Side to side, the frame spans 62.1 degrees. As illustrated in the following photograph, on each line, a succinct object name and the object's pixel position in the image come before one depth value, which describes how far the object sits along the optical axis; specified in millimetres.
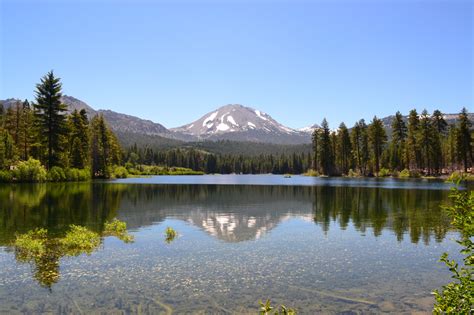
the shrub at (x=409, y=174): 112512
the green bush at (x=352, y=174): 131850
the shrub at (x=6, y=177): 70450
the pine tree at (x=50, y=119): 83875
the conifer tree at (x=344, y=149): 139250
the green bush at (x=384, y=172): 123500
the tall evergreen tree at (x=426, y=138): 109875
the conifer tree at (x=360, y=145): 131750
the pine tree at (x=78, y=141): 94312
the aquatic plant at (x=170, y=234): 23642
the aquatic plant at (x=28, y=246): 18484
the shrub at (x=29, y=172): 72125
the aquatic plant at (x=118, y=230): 23269
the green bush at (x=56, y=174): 77500
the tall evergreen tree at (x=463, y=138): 105688
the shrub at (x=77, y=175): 83325
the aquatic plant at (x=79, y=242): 19609
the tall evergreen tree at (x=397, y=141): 125062
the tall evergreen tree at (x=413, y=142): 112062
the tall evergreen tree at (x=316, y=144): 144425
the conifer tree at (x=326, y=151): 136238
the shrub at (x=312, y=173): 148962
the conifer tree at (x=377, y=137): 127188
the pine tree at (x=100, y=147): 105606
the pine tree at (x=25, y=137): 90412
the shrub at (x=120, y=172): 118444
